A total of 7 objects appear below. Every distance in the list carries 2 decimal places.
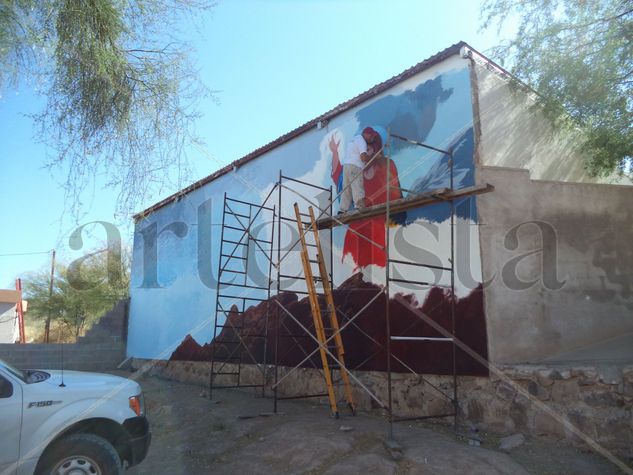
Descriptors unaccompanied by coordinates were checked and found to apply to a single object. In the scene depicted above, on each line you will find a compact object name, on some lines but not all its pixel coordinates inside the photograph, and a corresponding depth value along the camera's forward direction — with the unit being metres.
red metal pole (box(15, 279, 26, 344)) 19.20
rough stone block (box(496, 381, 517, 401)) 6.44
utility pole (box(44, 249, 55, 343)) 24.40
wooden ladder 7.49
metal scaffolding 6.95
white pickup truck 4.26
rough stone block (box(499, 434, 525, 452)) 5.91
